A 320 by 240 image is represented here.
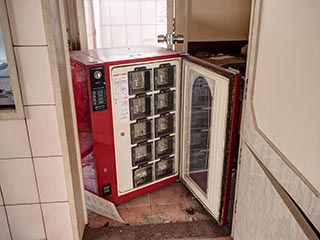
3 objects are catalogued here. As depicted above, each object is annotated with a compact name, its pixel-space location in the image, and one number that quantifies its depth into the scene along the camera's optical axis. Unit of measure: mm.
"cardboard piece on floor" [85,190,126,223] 1946
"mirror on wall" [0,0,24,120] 1245
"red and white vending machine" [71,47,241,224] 1700
